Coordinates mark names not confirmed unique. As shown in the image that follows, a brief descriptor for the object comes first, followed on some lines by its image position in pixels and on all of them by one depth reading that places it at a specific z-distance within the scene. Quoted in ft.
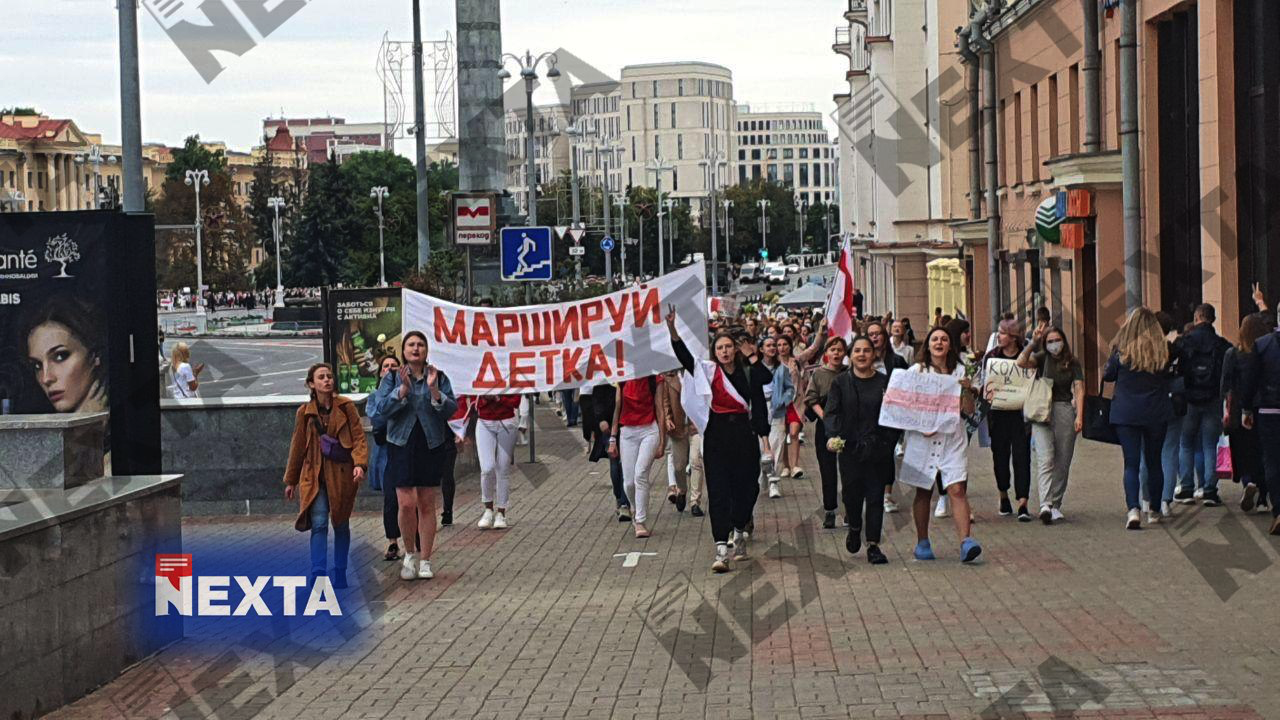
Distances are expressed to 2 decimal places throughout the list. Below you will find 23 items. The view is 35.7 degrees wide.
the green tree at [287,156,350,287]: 411.34
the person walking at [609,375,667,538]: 52.75
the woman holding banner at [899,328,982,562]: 43.83
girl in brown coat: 42.22
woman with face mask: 51.37
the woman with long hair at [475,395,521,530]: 55.36
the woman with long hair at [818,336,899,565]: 44.62
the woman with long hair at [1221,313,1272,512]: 47.98
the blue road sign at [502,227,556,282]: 85.87
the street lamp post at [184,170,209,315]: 361.51
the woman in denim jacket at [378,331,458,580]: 44.55
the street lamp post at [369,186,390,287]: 355.97
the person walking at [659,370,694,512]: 56.03
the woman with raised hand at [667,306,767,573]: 45.44
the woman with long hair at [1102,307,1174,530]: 48.65
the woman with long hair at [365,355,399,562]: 44.78
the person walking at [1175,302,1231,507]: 51.47
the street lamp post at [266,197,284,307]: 376.89
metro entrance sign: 80.69
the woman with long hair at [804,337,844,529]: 51.39
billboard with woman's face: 35.70
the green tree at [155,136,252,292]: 422.41
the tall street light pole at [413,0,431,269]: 134.92
